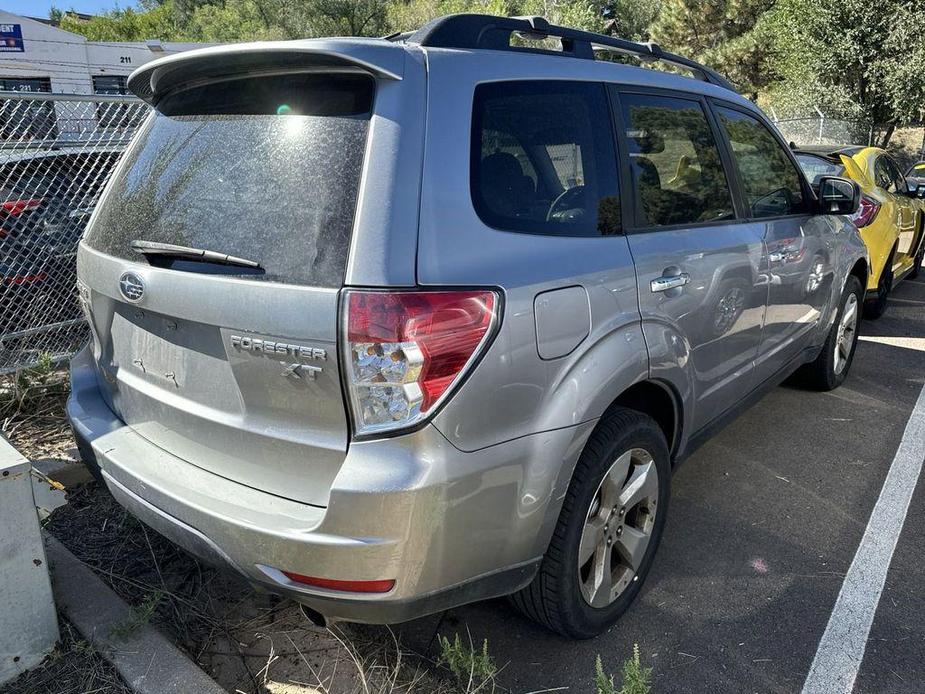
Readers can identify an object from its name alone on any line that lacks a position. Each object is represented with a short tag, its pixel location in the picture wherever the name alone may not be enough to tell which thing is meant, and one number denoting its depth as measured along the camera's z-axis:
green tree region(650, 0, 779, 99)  26.91
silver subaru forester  1.86
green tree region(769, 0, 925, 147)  18.30
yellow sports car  6.29
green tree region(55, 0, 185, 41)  63.66
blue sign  31.20
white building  29.55
